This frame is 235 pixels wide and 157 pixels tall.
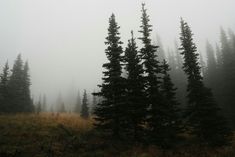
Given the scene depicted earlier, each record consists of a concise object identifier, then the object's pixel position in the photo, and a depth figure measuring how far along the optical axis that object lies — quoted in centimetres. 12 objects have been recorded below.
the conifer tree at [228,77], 5044
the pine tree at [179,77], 6944
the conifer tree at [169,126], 2196
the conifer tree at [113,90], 2288
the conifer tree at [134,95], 2327
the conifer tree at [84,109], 5188
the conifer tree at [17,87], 5289
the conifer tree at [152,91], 2275
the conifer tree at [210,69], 7022
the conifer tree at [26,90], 5903
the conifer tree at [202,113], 2553
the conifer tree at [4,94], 4997
